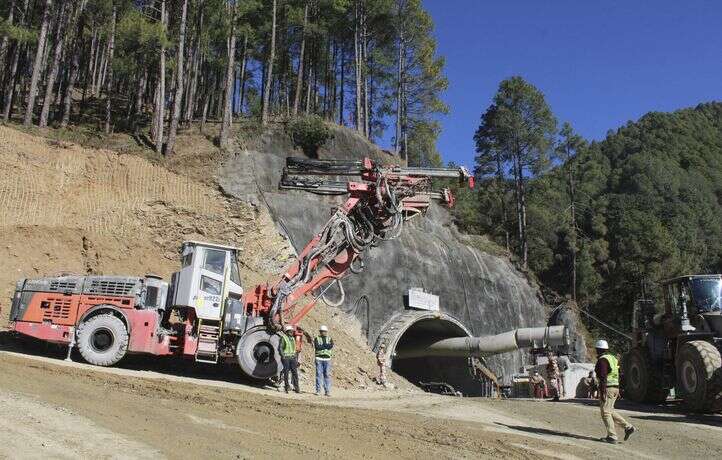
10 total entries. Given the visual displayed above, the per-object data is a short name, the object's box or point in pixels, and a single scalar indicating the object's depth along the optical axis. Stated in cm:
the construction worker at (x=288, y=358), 1359
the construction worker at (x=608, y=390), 978
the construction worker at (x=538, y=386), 2216
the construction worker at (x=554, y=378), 2086
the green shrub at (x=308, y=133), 2850
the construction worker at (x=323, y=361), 1400
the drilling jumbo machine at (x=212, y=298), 1305
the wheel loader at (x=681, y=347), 1260
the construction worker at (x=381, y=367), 1877
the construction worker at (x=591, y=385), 1814
